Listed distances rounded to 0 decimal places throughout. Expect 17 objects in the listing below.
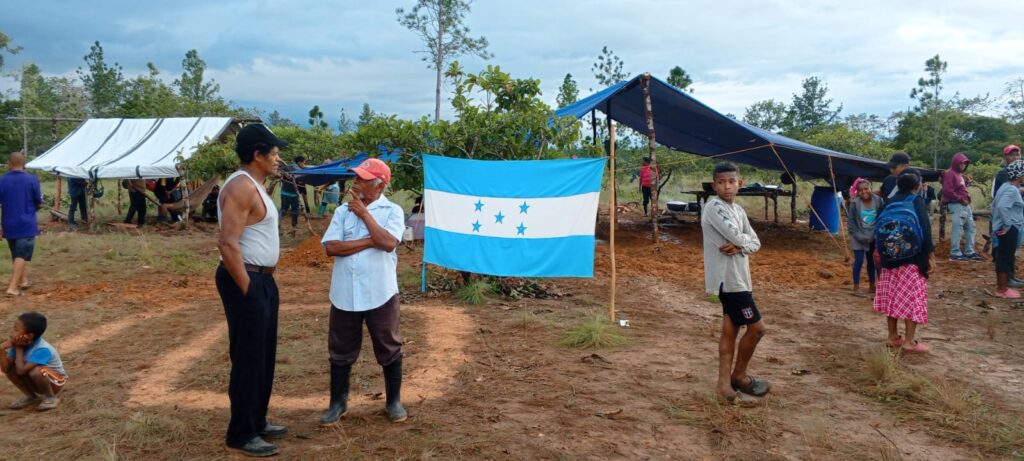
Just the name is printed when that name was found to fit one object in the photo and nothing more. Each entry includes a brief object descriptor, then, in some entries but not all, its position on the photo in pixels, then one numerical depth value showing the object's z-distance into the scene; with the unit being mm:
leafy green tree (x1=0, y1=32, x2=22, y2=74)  26766
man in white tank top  3031
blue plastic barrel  13562
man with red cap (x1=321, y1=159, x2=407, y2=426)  3502
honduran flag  5965
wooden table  13909
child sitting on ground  4016
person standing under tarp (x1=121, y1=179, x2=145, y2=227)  14914
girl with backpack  4965
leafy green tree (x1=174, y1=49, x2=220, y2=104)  37969
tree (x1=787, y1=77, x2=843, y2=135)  41250
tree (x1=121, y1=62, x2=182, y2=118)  29062
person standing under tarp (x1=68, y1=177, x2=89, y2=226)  14547
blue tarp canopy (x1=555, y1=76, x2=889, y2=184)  11188
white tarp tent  13312
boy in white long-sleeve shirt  3795
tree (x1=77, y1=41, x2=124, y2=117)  38375
